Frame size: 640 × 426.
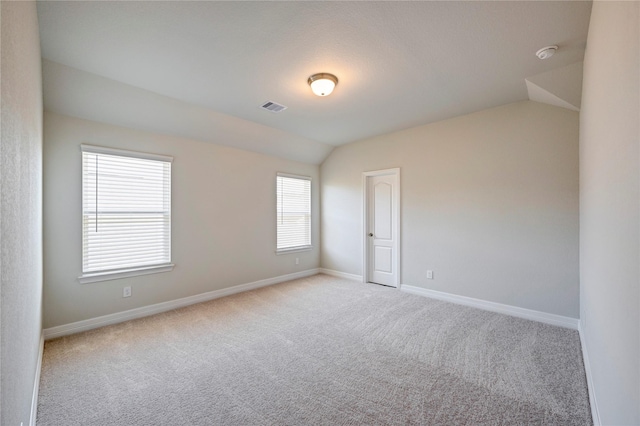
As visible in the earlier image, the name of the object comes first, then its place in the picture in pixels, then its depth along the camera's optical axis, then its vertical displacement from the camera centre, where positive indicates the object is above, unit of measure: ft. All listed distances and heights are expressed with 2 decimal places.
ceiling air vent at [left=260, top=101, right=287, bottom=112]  11.69 +4.85
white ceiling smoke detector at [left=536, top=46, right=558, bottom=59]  7.86 +4.85
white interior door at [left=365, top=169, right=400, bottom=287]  15.93 -0.88
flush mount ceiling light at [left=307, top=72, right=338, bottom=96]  9.22 +4.61
